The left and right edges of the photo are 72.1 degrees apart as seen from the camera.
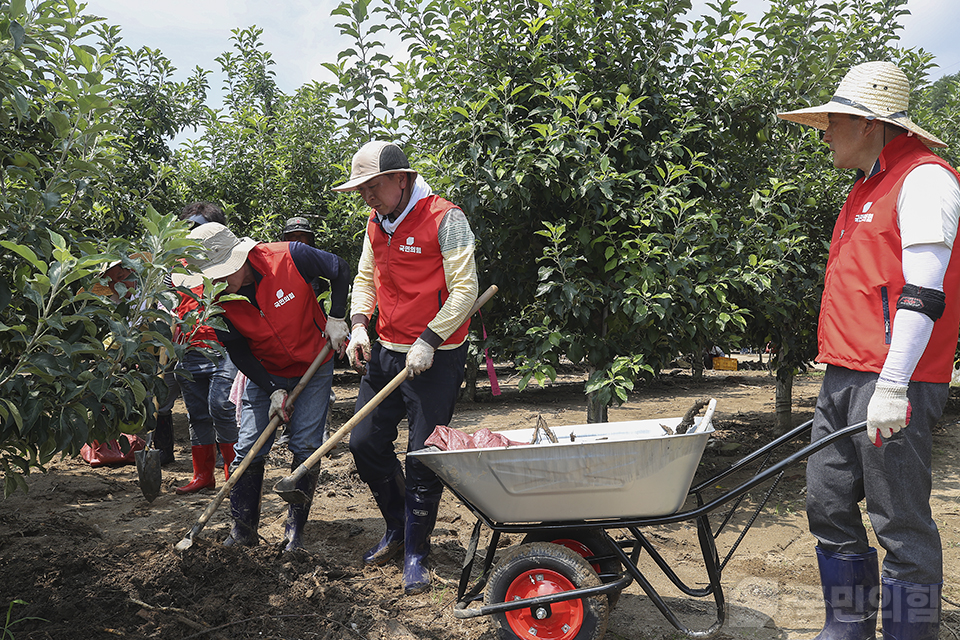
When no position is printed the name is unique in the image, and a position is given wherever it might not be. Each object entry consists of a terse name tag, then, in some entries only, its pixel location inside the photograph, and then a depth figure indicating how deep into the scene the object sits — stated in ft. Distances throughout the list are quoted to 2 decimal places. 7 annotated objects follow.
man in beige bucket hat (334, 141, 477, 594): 9.90
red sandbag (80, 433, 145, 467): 18.22
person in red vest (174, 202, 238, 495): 15.03
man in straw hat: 6.98
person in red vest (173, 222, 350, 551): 10.96
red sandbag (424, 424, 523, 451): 8.42
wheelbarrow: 7.74
